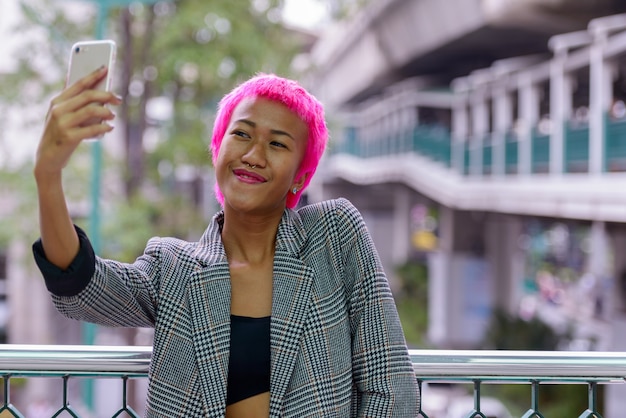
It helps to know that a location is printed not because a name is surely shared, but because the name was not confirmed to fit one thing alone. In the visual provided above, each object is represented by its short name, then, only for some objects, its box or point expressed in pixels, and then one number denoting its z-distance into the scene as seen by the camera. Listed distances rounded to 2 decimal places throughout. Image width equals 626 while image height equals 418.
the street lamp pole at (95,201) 11.38
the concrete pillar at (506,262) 28.64
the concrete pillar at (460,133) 21.03
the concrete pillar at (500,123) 18.11
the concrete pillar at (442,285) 28.92
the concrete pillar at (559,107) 14.62
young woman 2.09
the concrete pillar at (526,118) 16.33
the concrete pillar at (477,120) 20.08
